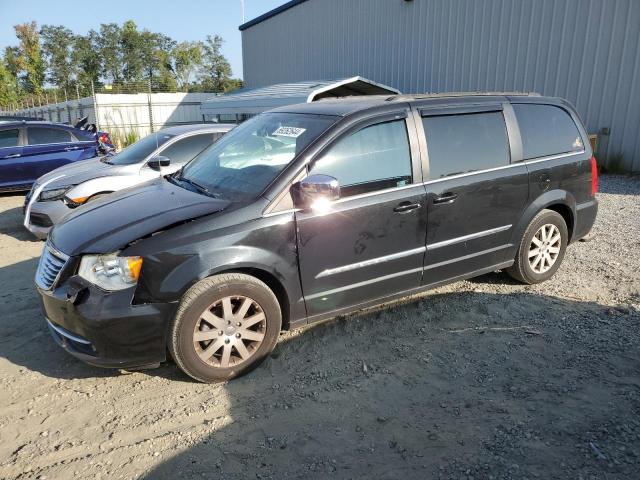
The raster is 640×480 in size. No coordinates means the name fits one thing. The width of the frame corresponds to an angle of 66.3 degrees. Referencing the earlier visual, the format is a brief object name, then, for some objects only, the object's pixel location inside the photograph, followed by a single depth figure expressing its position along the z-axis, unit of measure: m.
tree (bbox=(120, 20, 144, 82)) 58.28
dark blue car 9.53
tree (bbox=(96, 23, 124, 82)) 58.72
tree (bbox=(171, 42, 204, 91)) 59.19
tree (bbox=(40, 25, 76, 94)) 56.91
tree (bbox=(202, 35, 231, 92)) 60.66
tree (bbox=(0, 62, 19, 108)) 44.09
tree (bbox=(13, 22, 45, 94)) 48.56
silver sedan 6.48
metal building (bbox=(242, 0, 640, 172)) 10.42
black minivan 3.04
